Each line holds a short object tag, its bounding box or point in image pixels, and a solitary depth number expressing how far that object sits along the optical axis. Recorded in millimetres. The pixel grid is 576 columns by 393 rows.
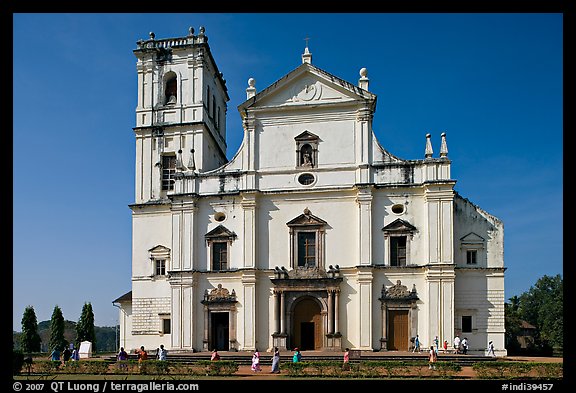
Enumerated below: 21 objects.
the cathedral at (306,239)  33562
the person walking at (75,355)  34875
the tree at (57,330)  51750
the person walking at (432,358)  24294
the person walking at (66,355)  31605
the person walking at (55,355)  34844
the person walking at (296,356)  27519
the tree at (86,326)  53812
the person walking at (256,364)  25984
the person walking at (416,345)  32659
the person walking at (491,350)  32688
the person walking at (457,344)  32144
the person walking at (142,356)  27406
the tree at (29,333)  50344
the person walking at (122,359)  25766
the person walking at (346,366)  23534
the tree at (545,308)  60028
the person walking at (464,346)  32375
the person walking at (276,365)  25531
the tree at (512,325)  55969
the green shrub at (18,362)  23400
